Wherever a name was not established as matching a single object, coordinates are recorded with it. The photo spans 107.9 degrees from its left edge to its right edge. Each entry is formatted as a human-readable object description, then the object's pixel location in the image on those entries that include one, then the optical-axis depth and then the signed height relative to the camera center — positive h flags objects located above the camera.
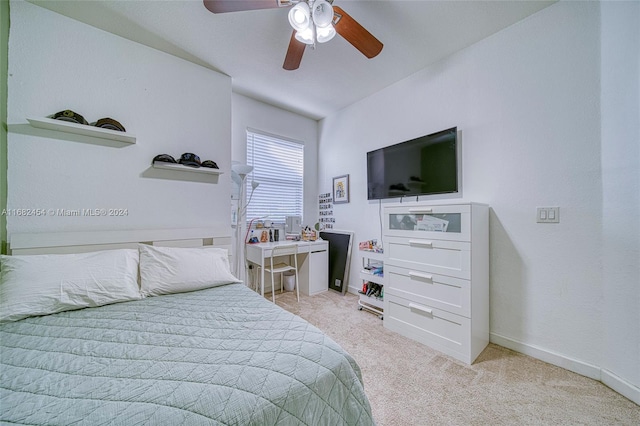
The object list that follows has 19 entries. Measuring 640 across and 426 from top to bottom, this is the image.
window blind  3.20 +0.57
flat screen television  2.19 +0.51
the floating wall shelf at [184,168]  2.08 +0.43
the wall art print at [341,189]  3.31 +0.37
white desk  3.02 -0.66
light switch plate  1.69 +0.01
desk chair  2.77 -0.49
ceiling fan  1.35 +1.22
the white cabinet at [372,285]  2.51 -0.80
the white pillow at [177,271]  1.59 -0.41
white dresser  1.75 -0.51
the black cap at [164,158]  2.06 +0.50
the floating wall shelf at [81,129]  1.63 +0.64
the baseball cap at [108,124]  1.83 +0.72
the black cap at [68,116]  1.68 +0.71
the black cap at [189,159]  2.19 +0.52
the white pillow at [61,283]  1.25 -0.40
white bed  0.67 -0.54
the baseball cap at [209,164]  2.32 +0.51
